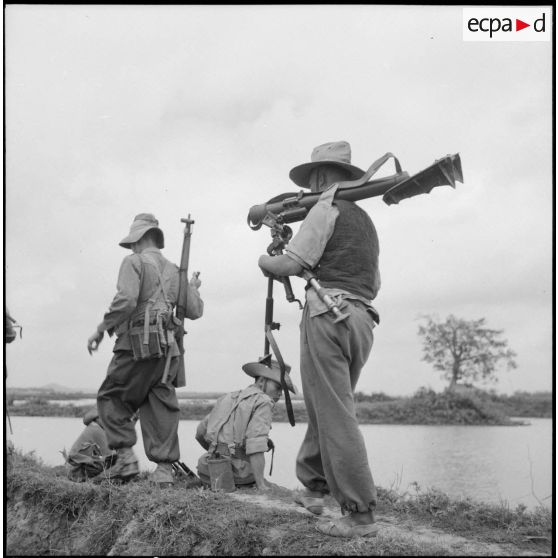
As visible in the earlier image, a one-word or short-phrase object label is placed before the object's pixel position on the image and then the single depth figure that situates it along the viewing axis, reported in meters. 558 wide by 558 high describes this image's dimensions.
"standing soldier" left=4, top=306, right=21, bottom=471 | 6.83
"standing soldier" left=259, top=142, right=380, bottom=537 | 4.09
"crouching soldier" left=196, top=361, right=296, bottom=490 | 6.10
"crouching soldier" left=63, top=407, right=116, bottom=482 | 6.69
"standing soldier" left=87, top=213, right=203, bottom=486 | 6.21
